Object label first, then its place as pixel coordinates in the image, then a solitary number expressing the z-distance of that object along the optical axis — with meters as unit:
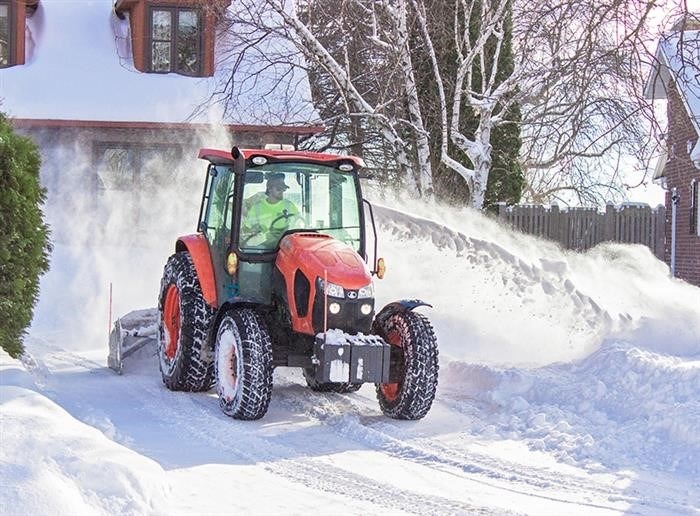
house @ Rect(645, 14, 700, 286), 19.97
